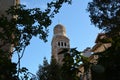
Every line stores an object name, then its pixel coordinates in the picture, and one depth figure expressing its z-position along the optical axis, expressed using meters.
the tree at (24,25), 10.95
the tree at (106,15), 18.45
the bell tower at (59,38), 91.25
